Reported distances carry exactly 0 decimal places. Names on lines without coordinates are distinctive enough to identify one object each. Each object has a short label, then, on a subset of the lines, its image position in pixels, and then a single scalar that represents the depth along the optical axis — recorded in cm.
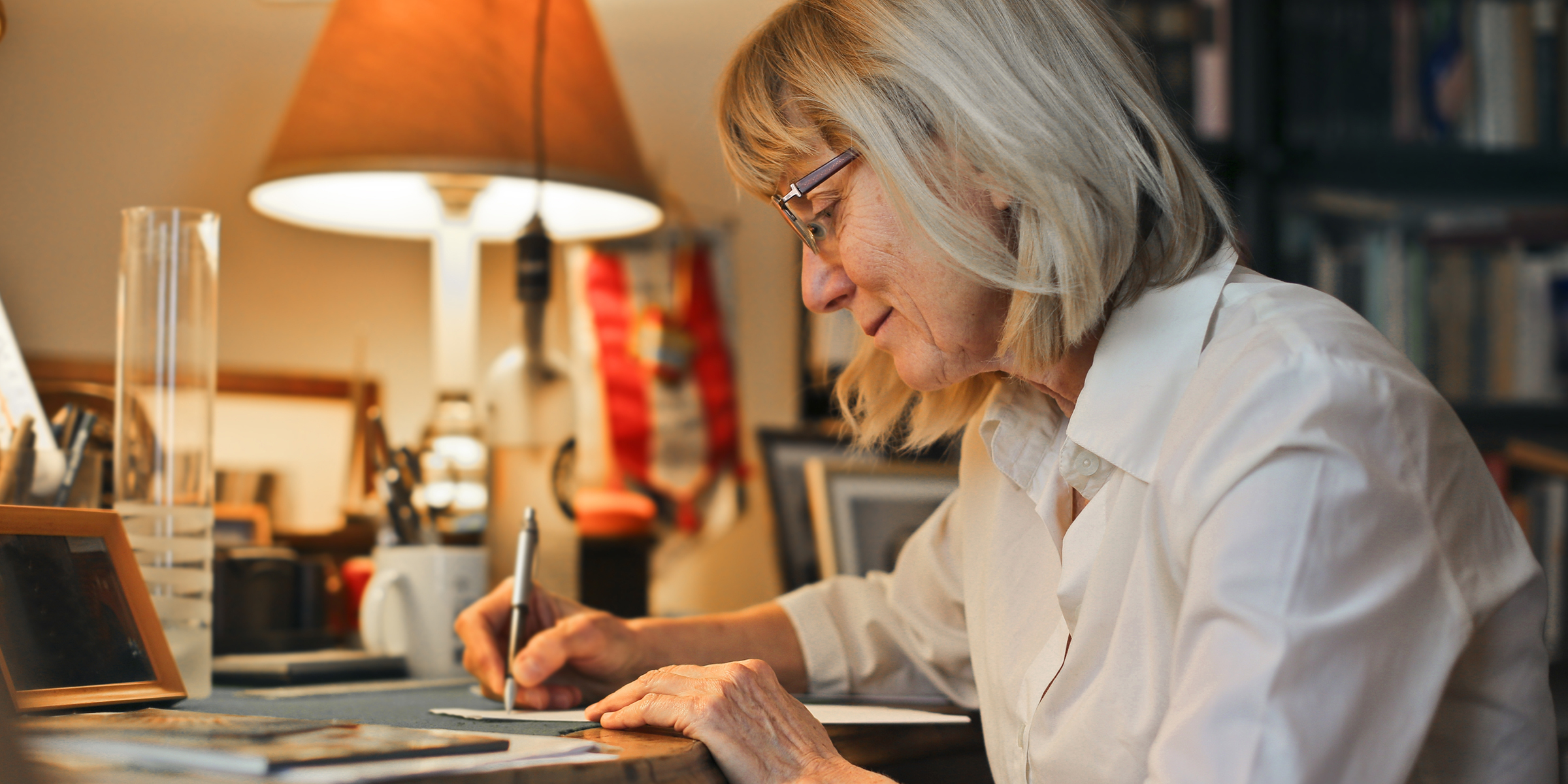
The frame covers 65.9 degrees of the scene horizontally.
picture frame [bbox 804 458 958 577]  153
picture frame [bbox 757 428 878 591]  156
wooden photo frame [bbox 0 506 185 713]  70
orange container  145
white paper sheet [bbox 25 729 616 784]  49
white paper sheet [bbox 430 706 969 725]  84
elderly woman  59
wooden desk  58
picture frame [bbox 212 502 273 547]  134
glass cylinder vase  92
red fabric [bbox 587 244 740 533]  177
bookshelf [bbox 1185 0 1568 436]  199
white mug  114
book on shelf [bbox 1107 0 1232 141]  195
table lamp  128
